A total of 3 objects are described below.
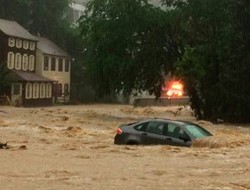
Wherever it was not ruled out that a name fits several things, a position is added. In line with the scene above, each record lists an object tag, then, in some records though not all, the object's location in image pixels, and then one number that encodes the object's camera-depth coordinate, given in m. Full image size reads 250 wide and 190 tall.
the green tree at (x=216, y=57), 45.69
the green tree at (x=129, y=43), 49.69
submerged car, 21.06
